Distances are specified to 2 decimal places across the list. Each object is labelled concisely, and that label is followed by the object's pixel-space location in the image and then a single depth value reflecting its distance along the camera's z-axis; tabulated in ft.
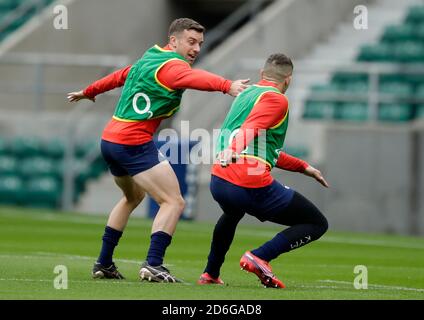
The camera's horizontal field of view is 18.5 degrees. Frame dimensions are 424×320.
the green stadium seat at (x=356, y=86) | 80.07
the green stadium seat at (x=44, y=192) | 80.84
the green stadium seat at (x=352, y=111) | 77.92
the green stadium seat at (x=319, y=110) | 78.12
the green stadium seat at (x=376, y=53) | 85.30
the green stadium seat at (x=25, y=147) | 82.38
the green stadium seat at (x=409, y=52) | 84.02
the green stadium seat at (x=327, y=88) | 79.46
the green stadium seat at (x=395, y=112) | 77.61
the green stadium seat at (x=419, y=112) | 77.15
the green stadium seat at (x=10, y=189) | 81.87
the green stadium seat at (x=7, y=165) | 82.38
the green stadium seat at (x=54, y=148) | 82.23
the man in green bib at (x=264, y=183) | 33.04
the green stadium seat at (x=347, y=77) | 81.30
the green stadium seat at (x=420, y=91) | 79.94
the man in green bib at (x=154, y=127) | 34.68
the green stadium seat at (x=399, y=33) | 86.53
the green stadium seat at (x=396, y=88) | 79.87
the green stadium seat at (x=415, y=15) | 88.12
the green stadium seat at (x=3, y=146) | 82.74
